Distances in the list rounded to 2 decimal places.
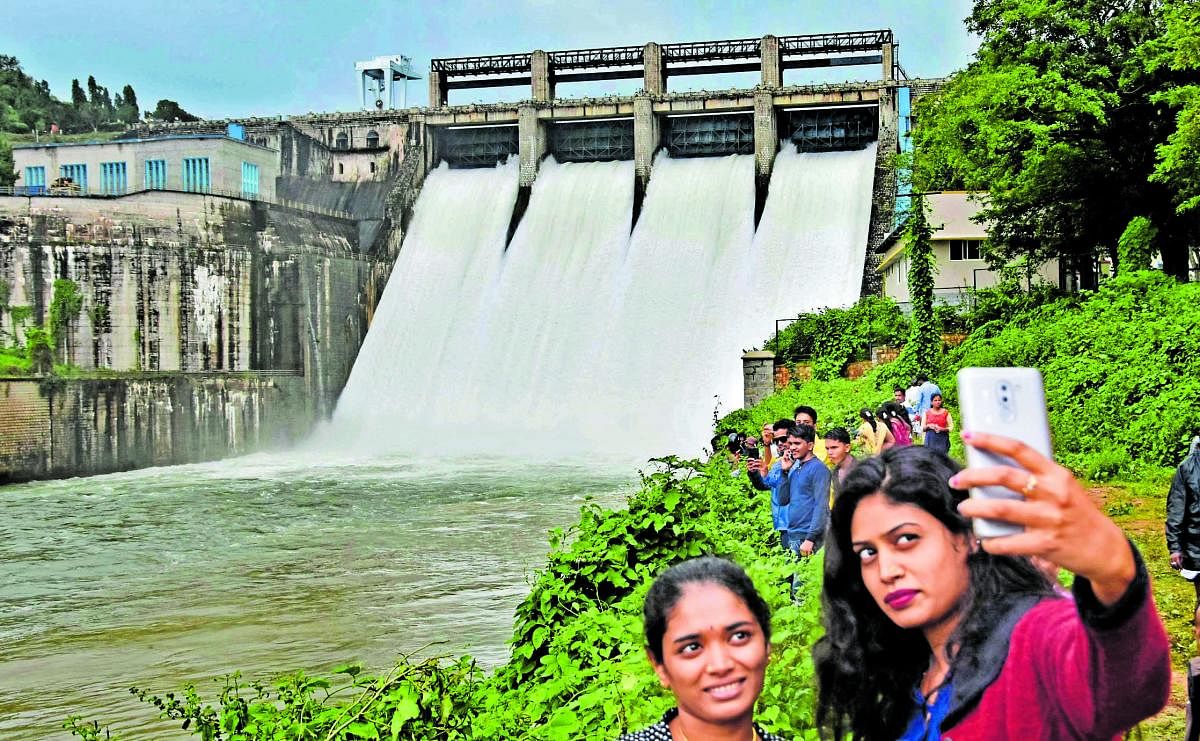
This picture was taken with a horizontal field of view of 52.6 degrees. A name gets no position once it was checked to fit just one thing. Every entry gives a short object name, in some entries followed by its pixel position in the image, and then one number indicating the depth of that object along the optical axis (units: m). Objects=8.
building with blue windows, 36.75
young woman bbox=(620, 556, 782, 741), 2.27
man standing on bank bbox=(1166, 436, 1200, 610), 6.39
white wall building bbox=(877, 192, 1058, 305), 28.77
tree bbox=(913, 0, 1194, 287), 21.23
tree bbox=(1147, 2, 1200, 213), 18.73
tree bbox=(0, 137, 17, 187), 47.28
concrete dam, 31.38
